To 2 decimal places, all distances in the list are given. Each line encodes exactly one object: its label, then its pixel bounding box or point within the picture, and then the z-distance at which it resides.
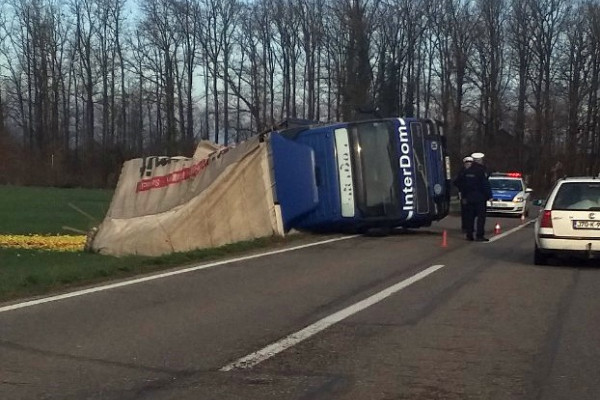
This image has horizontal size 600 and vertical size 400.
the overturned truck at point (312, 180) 20.20
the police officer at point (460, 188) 21.64
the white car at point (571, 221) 15.44
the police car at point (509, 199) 37.28
